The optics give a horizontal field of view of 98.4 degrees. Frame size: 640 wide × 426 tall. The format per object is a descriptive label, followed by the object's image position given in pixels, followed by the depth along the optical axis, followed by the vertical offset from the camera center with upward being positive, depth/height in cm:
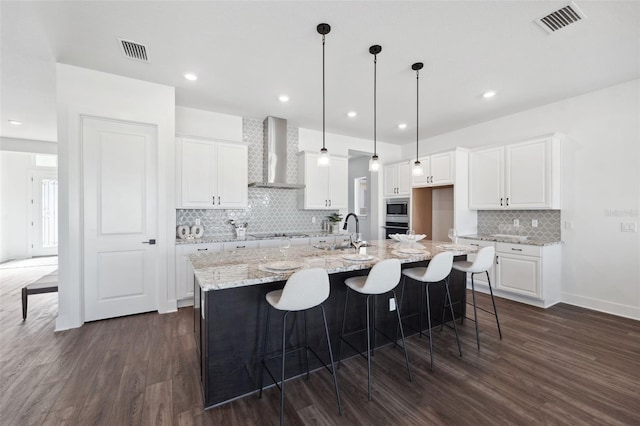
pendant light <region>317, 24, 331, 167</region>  233 +62
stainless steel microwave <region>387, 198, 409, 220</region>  562 +7
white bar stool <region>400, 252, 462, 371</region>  234 -51
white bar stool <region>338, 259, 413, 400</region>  202 -52
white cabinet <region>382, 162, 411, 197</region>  564 +69
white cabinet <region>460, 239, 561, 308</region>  367 -87
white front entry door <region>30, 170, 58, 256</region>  700 -1
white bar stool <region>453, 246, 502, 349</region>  263 -51
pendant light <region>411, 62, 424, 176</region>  296 +156
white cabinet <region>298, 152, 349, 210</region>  496 +54
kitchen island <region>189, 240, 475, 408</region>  183 -78
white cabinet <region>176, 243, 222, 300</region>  359 -76
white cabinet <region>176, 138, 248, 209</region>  387 +56
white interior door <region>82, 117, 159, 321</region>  315 -6
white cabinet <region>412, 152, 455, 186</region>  481 +74
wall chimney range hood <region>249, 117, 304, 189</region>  463 +99
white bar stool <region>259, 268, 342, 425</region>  170 -51
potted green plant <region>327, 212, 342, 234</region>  532 -20
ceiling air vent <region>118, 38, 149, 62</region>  261 +159
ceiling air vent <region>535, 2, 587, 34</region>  215 +157
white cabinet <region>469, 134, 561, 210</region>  382 +53
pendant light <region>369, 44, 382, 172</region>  264 +155
